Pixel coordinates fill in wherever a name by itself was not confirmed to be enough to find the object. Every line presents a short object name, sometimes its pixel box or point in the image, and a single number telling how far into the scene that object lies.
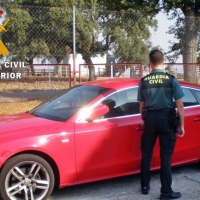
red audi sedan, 4.52
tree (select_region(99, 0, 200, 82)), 13.29
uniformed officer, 4.69
